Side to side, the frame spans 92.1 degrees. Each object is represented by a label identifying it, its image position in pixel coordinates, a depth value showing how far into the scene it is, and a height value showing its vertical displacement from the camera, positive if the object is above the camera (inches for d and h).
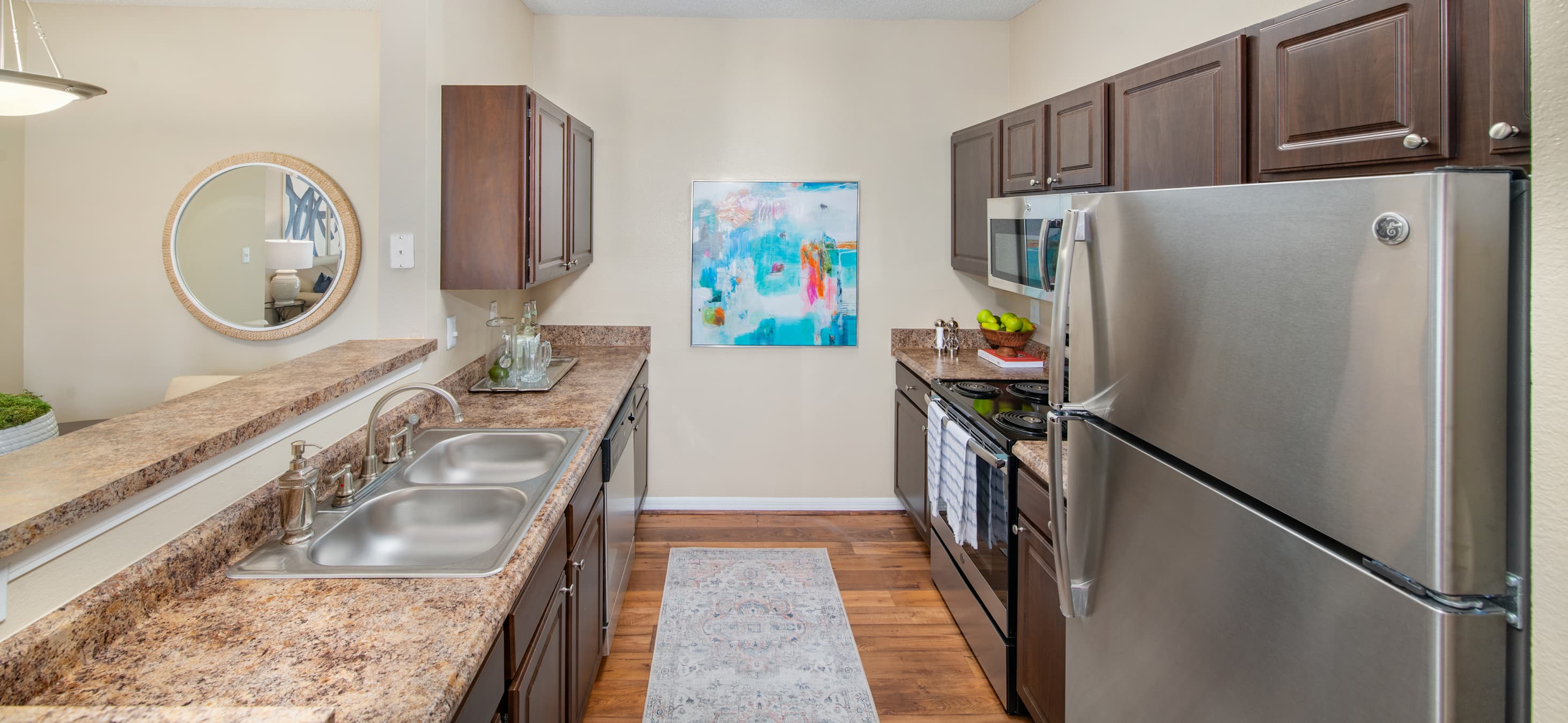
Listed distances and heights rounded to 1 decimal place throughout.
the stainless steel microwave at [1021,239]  101.4 +14.8
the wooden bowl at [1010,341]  142.9 -0.4
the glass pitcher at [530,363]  117.4 -3.7
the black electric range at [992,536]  88.0 -24.1
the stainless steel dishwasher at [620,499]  99.3 -23.6
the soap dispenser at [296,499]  57.7 -12.2
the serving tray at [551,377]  114.6 -6.1
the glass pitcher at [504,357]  119.2 -2.9
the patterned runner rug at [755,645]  92.9 -43.4
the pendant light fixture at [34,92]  81.4 +27.9
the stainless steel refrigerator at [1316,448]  27.6 -4.9
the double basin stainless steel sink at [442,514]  54.4 -15.5
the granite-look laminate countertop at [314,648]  37.2 -17.1
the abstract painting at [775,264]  158.1 +15.9
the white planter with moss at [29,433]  101.8 -13.1
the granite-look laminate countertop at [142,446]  40.4 -7.2
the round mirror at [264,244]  139.3 +17.7
